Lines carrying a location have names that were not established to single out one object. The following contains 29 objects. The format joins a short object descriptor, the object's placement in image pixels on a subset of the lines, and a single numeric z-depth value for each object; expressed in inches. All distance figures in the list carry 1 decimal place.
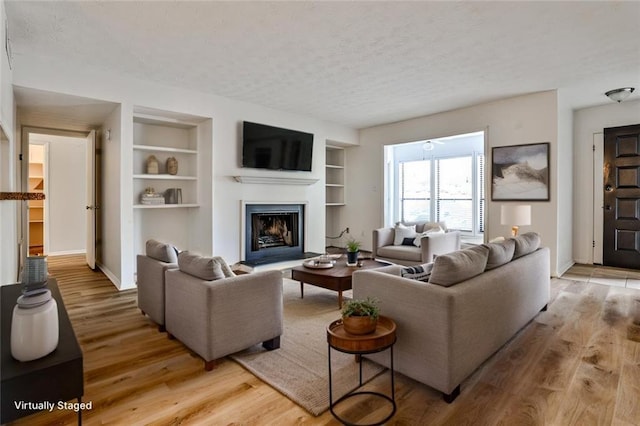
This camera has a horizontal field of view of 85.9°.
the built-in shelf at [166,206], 181.6
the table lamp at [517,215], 156.6
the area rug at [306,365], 78.5
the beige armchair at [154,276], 112.2
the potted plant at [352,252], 150.6
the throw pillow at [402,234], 210.8
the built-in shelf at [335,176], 296.0
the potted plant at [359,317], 71.1
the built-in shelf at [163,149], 181.9
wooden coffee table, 132.5
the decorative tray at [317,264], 147.3
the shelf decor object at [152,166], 193.8
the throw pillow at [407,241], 208.7
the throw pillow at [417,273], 89.3
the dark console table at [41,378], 42.6
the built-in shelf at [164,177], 181.8
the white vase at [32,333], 46.4
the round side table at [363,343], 69.2
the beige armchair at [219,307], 88.5
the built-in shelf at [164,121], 184.2
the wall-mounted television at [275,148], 209.0
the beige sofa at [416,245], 184.6
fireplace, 213.0
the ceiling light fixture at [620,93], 178.5
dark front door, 203.8
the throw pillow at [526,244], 111.3
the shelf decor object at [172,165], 201.9
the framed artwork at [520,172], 189.8
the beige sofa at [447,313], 73.8
